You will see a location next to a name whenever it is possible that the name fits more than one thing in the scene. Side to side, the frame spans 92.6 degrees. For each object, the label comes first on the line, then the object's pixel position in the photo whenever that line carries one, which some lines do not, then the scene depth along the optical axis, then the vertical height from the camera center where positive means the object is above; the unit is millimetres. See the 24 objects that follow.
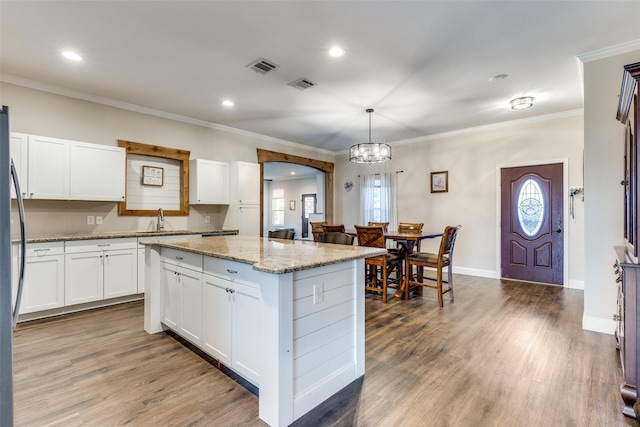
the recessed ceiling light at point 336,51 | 2894 +1571
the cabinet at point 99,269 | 3535 -677
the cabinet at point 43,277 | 3258 -694
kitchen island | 1697 -660
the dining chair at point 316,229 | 5246 -263
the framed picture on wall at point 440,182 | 5973 +645
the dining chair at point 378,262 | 4055 -664
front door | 4855 -154
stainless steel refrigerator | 1270 -293
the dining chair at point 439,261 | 3842 -616
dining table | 4046 -423
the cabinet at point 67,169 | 3406 +550
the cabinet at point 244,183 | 5238 +549
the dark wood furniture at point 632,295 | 1720 -464
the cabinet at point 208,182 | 4980 +532
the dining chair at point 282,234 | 3910 -265
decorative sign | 4656 +596
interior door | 11602 +235
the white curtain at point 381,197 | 6660 +375
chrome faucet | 4695 -124
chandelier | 4637 +950
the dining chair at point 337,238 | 3227 -266
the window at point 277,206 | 12750 +343
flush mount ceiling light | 4146 +1554
